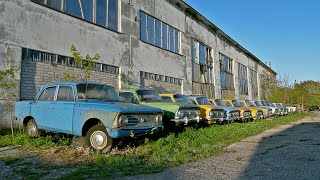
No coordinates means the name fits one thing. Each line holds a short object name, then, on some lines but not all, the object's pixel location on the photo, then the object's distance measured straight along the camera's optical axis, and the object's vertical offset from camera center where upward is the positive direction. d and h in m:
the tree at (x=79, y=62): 12.47 +1.88
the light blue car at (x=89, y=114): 7.20 -0.25
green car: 10.61 -0.07
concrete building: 11.60 +3.29
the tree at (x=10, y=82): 10.54 +0.75
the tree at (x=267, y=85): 48.31 +3.03
